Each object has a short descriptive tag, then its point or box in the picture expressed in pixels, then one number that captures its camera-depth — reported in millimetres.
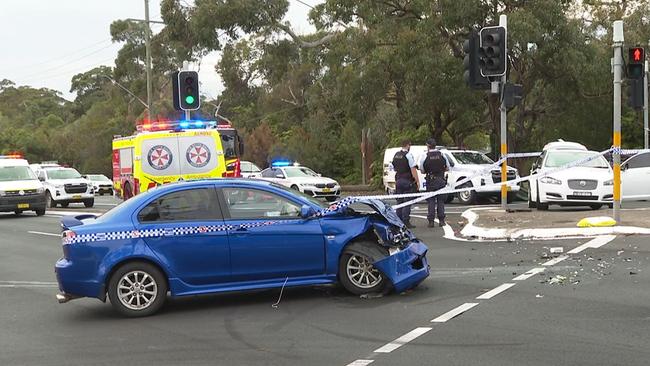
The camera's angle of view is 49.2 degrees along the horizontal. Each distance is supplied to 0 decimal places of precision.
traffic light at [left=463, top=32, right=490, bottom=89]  15789
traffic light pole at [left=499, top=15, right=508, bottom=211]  16641
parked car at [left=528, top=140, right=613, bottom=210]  17203
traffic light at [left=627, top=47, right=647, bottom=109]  13906
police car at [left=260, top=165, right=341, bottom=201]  27562
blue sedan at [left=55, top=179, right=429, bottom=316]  7512
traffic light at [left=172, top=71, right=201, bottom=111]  16984
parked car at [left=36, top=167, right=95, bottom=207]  27547
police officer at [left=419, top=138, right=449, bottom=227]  14531
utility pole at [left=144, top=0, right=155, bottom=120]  36806
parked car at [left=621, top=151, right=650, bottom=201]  19344
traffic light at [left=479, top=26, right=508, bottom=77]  15594
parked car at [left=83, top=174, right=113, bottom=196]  47681
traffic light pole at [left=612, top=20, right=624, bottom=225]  12867
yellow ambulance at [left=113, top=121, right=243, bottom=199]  17125
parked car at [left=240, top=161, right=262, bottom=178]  32875
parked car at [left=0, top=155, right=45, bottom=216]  23203
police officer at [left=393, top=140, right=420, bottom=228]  14555
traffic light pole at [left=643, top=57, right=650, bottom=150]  28125
